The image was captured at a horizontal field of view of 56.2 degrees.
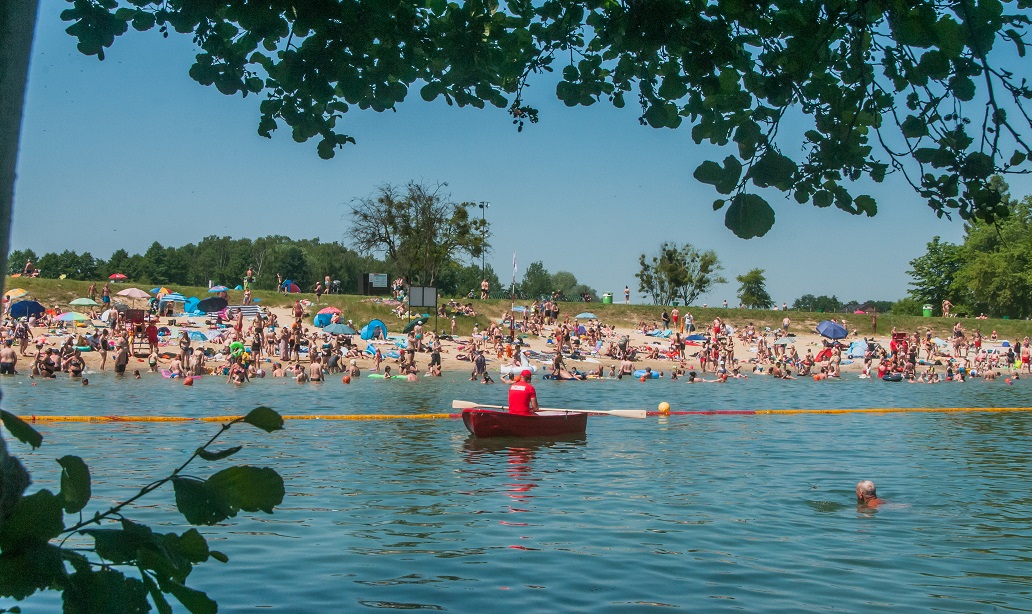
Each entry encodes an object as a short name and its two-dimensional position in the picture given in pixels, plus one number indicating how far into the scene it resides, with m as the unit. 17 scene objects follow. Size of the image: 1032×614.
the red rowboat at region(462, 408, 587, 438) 19.31
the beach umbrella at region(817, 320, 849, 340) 54.22
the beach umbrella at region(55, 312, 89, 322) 40.94
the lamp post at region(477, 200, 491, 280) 63.59
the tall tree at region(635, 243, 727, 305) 81.25
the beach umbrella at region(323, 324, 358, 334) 43.72
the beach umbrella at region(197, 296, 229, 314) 47.38
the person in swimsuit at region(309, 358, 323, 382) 36.19
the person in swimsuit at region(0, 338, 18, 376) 33.25
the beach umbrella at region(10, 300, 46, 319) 40.94
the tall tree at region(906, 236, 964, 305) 81.56
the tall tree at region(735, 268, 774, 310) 93.50
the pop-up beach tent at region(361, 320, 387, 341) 46.59
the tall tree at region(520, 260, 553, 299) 131.38
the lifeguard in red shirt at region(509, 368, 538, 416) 19.64
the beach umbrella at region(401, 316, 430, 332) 49.16
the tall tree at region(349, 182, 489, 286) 63.19
